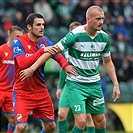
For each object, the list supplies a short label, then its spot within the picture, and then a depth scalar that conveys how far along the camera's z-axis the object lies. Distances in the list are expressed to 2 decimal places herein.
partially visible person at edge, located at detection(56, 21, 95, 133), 22.22
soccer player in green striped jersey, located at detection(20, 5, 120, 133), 17.91
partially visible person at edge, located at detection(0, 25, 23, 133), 21.50
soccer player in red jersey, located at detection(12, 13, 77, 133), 18.34
